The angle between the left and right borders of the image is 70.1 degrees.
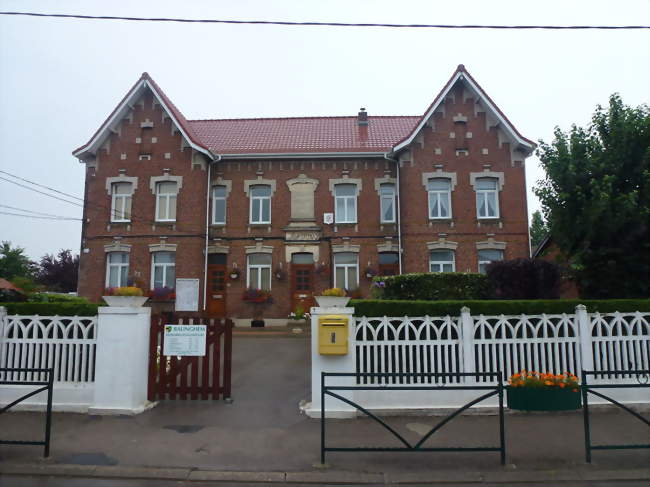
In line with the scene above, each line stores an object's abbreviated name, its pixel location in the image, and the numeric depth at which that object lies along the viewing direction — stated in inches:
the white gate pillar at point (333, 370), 285.1
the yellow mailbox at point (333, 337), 283.7
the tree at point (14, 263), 1504.7
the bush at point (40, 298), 385.2
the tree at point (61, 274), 1311.5
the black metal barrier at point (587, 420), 203.6
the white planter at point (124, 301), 297.7
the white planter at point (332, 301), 294.2
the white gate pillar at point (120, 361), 289.9
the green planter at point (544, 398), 263.9
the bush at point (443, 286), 433.1
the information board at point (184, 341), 313.0
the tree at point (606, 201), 423.2
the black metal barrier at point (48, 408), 214.7
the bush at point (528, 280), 399.9
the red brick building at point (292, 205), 739.4
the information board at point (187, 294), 715.4
